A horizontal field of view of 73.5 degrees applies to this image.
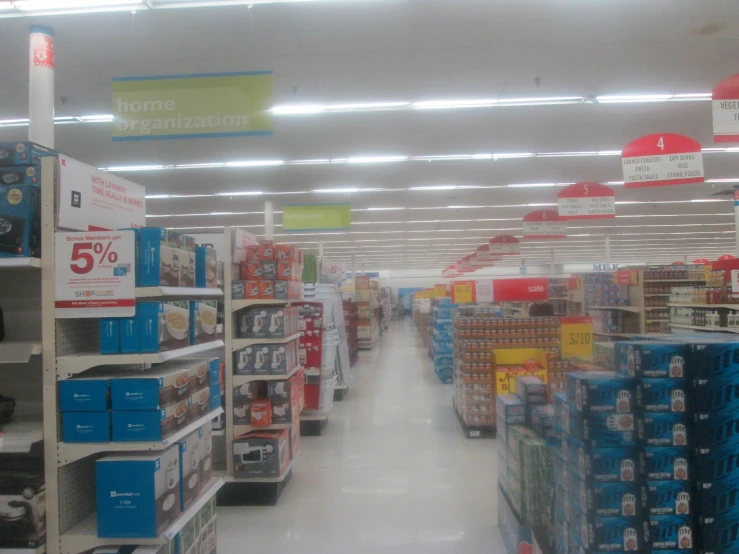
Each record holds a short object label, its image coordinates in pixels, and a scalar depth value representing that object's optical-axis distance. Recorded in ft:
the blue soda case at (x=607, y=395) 6.86
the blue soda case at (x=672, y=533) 6.50
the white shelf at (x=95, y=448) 7.88
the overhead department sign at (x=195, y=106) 14.32
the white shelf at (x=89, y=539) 7.83
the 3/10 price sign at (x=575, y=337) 17.74
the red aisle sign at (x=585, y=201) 32.32
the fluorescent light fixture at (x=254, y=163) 32.78
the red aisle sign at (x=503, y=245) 59.26
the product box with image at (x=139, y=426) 7.98
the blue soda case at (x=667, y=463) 6.60
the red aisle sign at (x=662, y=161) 21.98
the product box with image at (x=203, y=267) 10.08
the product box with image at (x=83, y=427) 7.94
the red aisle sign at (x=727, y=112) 16.93
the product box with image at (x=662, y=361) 6.72
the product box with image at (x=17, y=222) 7.57
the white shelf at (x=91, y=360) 7.95
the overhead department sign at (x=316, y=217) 39.99
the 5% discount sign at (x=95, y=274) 7.92
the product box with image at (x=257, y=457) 14.33
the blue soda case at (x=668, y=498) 6.56
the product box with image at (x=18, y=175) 7.91
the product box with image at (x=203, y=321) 9.34
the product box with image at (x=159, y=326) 8.15
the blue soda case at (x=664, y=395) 6.67
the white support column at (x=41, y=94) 14.44
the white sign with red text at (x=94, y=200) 8.12
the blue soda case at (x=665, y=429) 6.64
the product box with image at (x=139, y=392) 7.98
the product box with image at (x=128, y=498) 7.82
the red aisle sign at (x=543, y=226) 42.16
